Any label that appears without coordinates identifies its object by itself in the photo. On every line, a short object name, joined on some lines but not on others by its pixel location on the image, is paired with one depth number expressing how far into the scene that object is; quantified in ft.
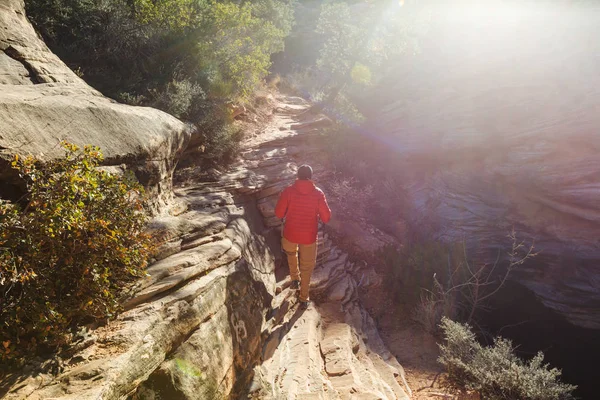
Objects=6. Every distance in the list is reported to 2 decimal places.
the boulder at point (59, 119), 12.06
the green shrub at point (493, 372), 18.58
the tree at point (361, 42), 63.62
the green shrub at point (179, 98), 26.94
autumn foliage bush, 9.05
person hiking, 20.72
